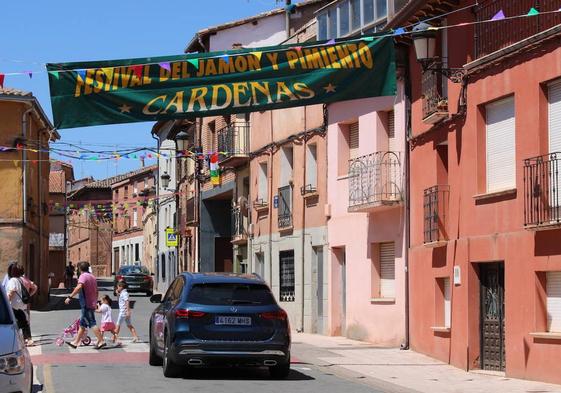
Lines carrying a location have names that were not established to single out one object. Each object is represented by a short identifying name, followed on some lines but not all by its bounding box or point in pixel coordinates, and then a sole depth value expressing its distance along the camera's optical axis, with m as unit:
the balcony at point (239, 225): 36.06
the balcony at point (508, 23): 16.06
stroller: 21.52
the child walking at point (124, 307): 22.50
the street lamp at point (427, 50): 18.19
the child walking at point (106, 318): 21.30
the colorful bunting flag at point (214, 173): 38.93
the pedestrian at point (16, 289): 20.84
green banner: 17.31
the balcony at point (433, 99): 19.55
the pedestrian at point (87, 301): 20.41
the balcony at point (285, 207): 30.50
